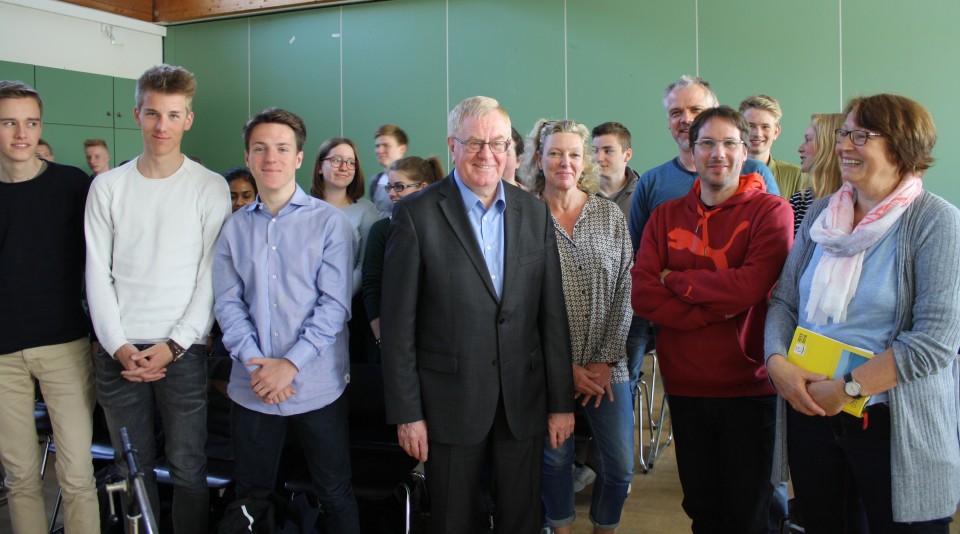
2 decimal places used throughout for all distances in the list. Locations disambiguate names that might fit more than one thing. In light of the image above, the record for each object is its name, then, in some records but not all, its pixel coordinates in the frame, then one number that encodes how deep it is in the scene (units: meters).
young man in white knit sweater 2.20
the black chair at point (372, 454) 2.37
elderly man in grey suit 1.95
